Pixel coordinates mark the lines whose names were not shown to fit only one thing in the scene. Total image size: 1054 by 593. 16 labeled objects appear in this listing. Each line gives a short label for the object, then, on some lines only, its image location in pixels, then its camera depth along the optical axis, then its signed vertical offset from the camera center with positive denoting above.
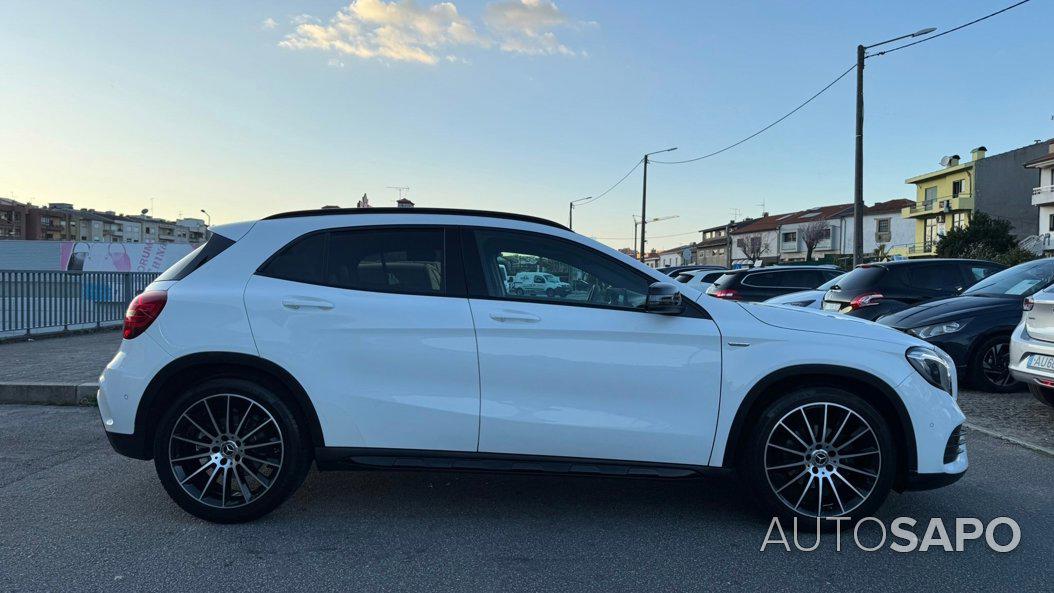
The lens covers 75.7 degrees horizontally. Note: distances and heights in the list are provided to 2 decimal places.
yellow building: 56.47 +8.78
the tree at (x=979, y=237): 42.38 +4.36
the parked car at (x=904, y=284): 8.98 +0.25
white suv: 3.46 -0.47
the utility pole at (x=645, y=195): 36.25 +5.41
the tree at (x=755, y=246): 87.21 +6.86
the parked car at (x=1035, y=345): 5.51 -0.33
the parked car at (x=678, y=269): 21.80 +0.92
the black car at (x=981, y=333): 7.18 -0.31
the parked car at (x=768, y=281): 13.15 +0.36
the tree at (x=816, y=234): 78.28 +7.76
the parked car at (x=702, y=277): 16.50 +0.53
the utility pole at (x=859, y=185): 16.45 +2.87
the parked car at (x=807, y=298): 10.52 +0.03
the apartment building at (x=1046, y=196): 47.69 +7.98
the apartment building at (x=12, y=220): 103.56 +9.49
